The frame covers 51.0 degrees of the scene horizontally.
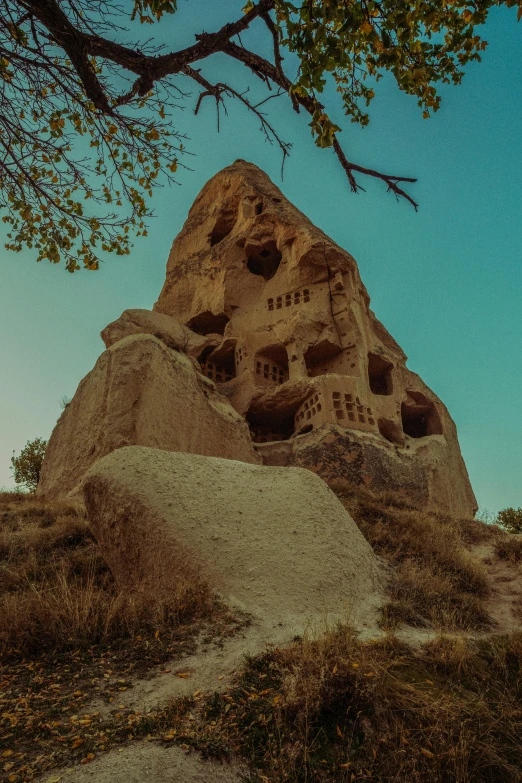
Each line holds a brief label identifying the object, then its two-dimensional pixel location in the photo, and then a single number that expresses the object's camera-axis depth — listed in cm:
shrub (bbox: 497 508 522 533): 2108
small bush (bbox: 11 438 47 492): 2238
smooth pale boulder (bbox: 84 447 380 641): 521
